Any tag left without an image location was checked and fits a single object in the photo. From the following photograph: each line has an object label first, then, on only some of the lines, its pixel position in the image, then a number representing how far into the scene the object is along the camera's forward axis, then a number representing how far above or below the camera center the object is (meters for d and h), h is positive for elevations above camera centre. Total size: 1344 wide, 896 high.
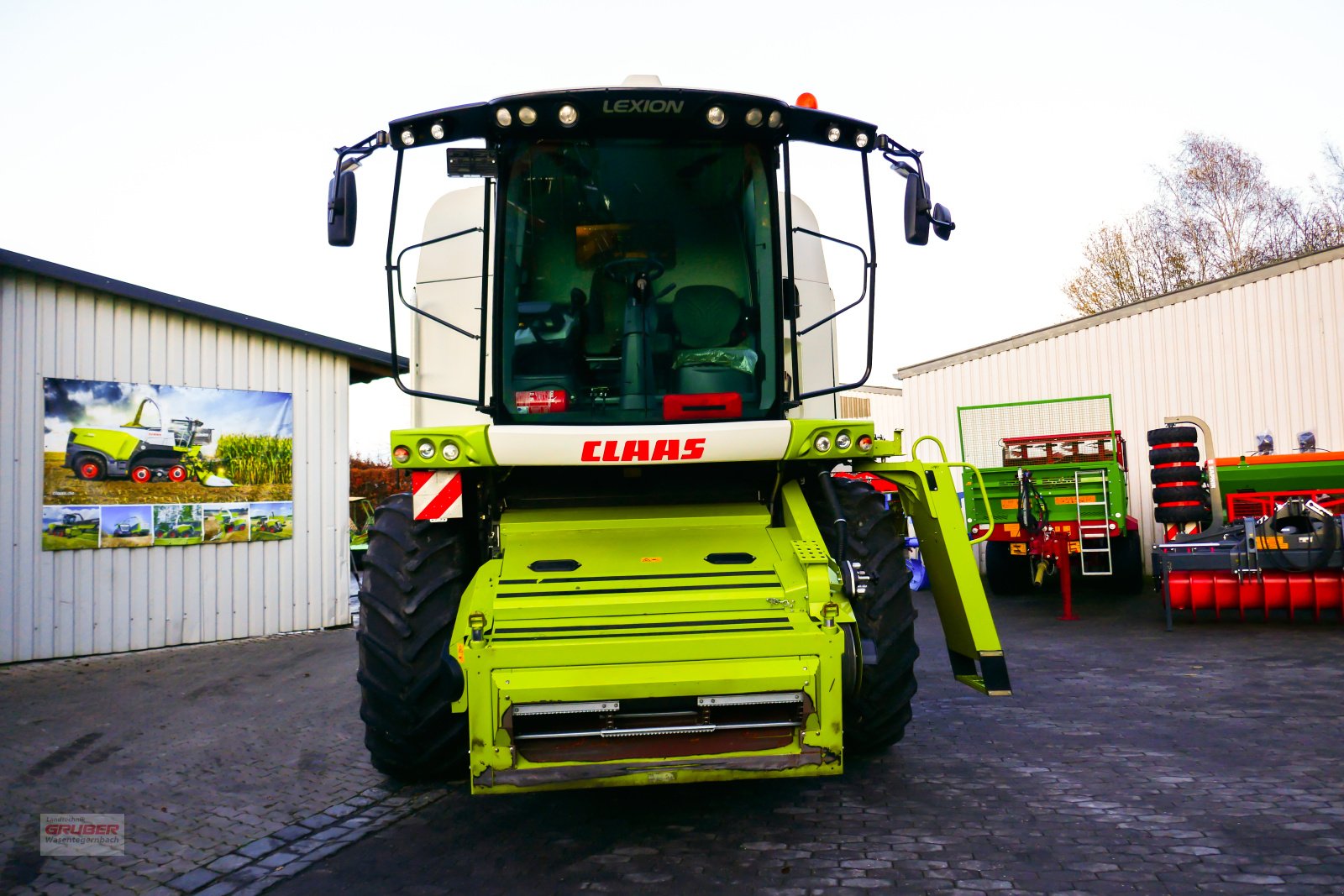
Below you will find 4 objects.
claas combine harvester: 3.98 -0.02
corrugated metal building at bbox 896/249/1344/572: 15.17 +2.04
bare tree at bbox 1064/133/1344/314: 30.02 +7.49
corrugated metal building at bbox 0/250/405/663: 9.41 +0.27
